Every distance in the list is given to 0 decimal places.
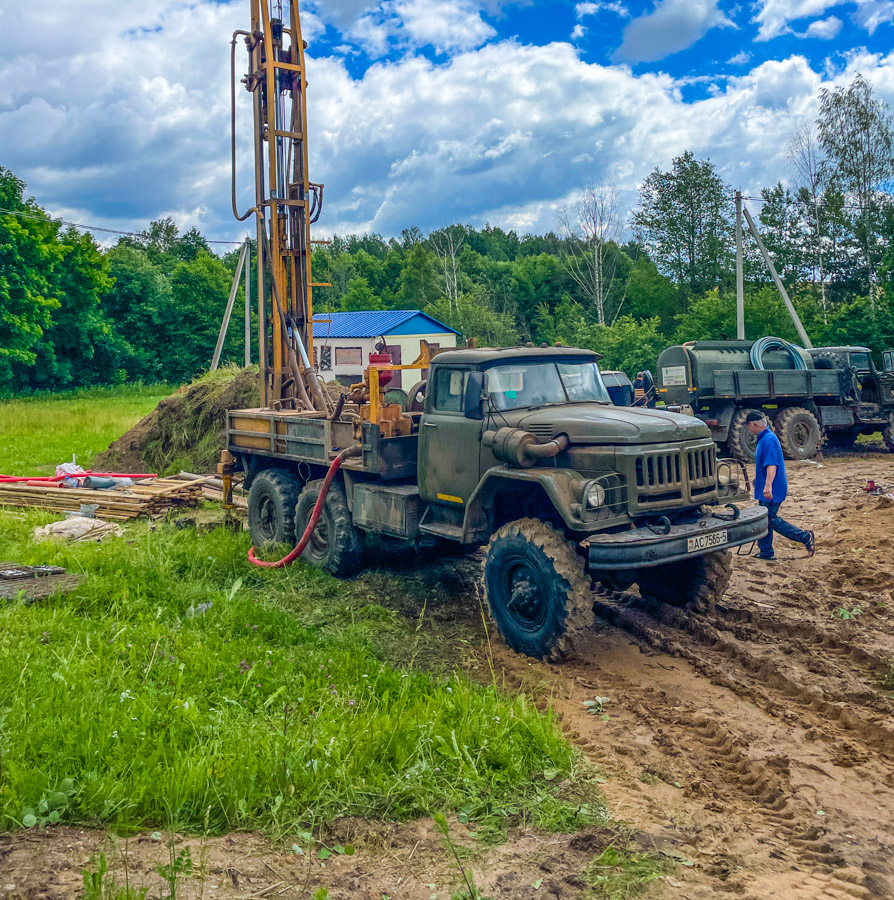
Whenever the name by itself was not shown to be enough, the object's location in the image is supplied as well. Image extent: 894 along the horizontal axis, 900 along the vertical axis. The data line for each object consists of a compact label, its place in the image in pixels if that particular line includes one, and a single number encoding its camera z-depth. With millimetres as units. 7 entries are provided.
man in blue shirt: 9211
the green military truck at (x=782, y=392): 17031
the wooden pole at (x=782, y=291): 24031
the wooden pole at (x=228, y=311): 27000
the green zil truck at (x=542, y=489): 6352
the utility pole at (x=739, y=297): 24598
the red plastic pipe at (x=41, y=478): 14281
